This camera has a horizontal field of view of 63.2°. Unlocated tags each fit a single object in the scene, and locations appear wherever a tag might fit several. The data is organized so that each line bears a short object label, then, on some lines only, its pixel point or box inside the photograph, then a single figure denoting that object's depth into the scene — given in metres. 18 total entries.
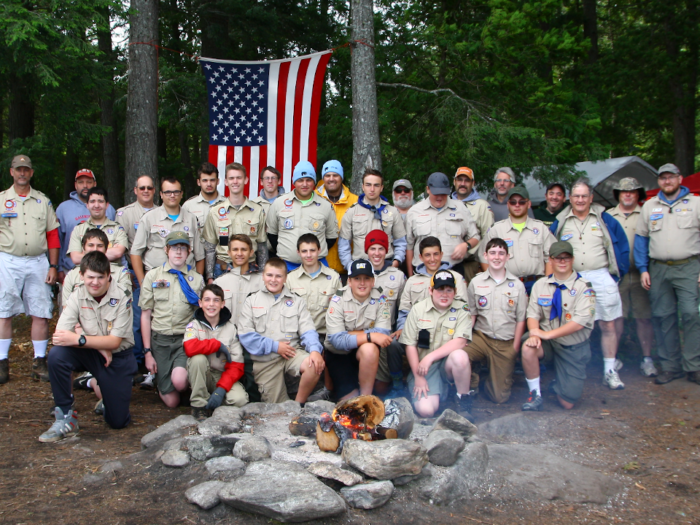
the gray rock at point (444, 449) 3.62
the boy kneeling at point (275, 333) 4.93
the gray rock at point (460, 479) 3.41
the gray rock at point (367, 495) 3.22
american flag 7.57
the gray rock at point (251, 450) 3.61
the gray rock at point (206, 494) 3.16
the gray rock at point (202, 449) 3.66
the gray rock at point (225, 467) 3.46
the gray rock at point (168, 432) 4.01
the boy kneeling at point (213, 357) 4.70
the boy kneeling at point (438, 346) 4.81
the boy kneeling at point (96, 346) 4.28
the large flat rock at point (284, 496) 3.02
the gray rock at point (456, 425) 4.05
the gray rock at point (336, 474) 3.32
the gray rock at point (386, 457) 3.37
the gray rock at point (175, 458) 3.61
